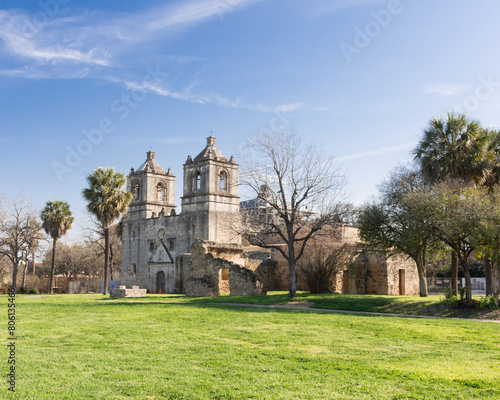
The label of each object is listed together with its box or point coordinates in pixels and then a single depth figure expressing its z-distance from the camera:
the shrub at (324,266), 26.20
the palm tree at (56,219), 38.59
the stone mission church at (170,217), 41.00
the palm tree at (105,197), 32.94
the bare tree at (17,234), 35.89
